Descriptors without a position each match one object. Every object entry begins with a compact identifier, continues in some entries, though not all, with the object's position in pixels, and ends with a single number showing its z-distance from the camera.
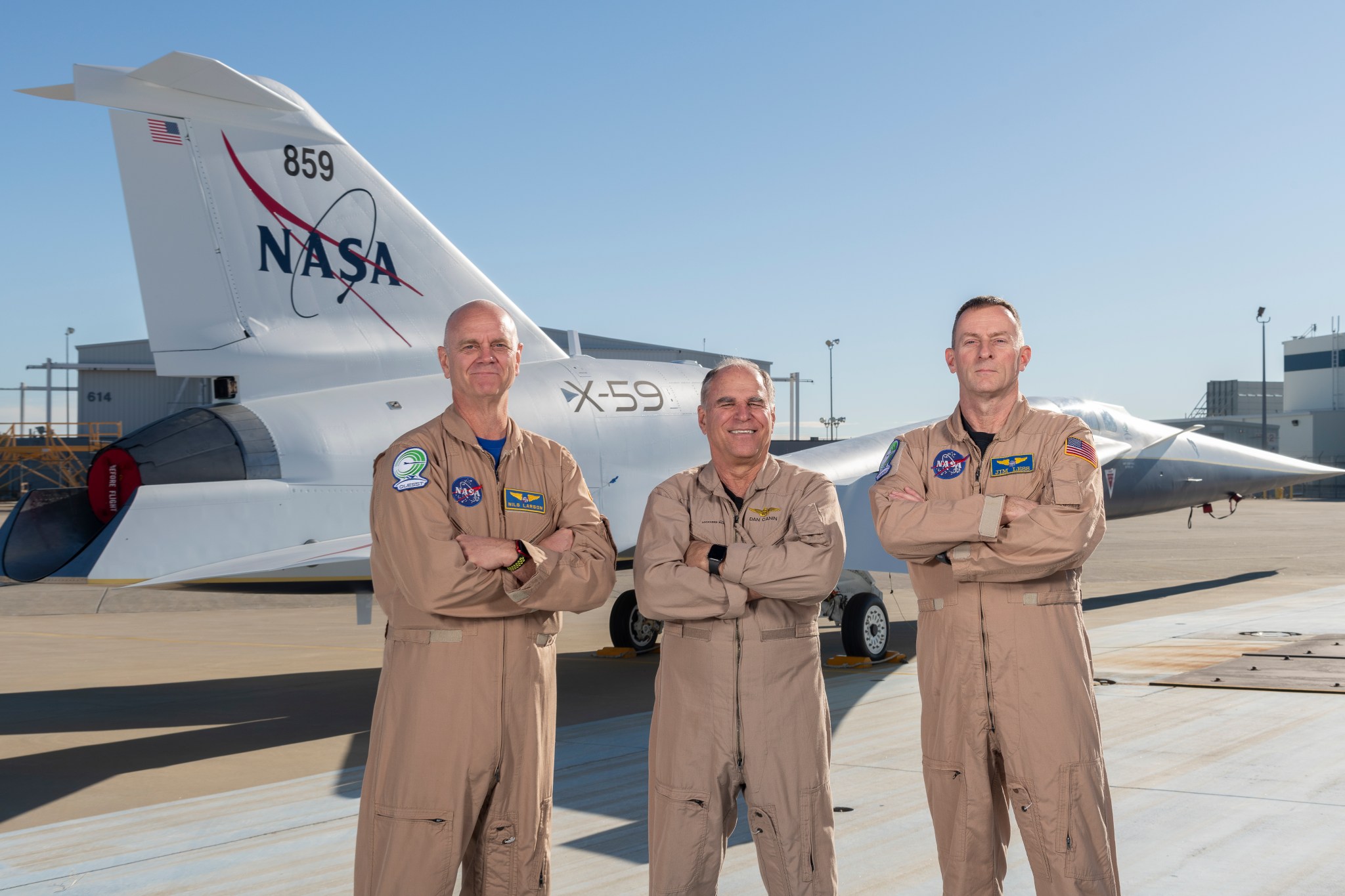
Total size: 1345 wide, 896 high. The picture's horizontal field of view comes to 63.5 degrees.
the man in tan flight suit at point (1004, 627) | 3.69
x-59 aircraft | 8.31
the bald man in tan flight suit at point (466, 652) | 3.49
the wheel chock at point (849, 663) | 11.38
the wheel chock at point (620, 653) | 12.59
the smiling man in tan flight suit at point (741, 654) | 3.54
